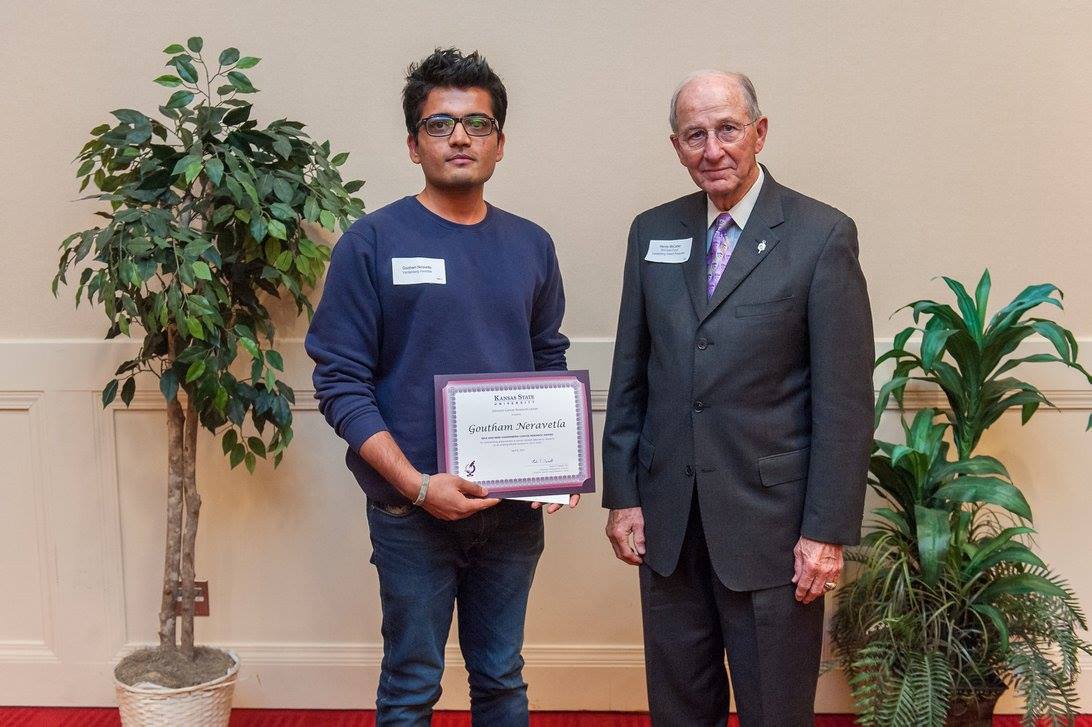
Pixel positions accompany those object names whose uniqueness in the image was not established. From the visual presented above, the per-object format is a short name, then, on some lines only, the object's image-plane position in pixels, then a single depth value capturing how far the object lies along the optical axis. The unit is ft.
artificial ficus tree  7.59
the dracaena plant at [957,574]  7.59
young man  5.91
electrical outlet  9.74
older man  5.81
